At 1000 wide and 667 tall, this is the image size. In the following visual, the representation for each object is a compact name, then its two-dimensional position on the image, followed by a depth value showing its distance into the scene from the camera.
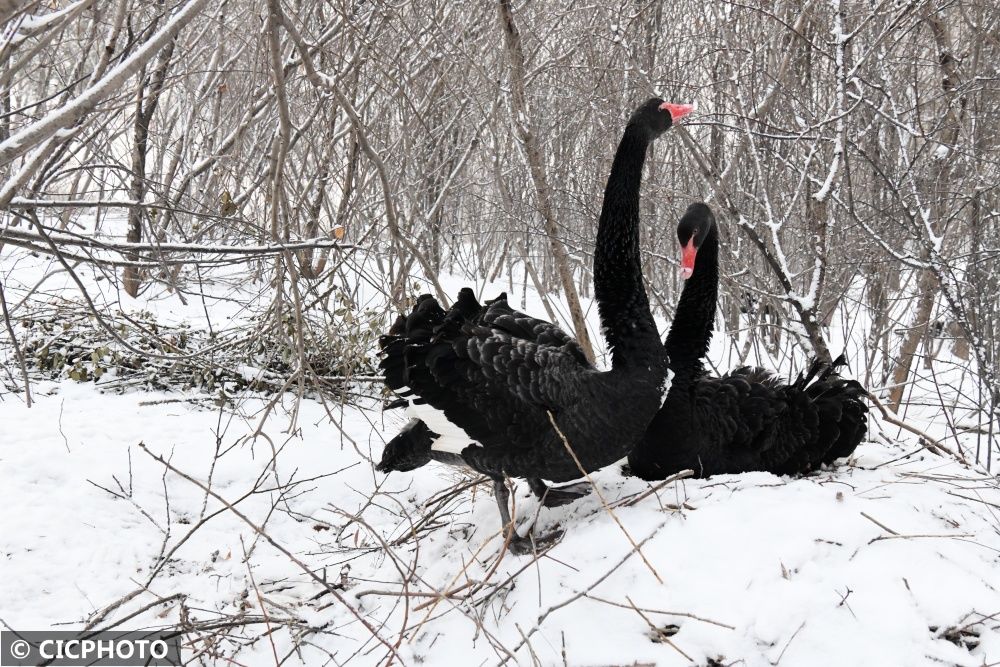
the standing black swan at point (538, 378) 3.11
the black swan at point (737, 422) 3.44
